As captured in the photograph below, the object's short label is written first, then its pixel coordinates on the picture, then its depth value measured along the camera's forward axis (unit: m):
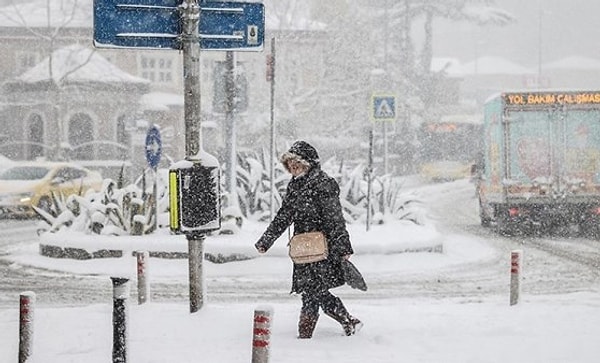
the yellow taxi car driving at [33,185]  23.22
